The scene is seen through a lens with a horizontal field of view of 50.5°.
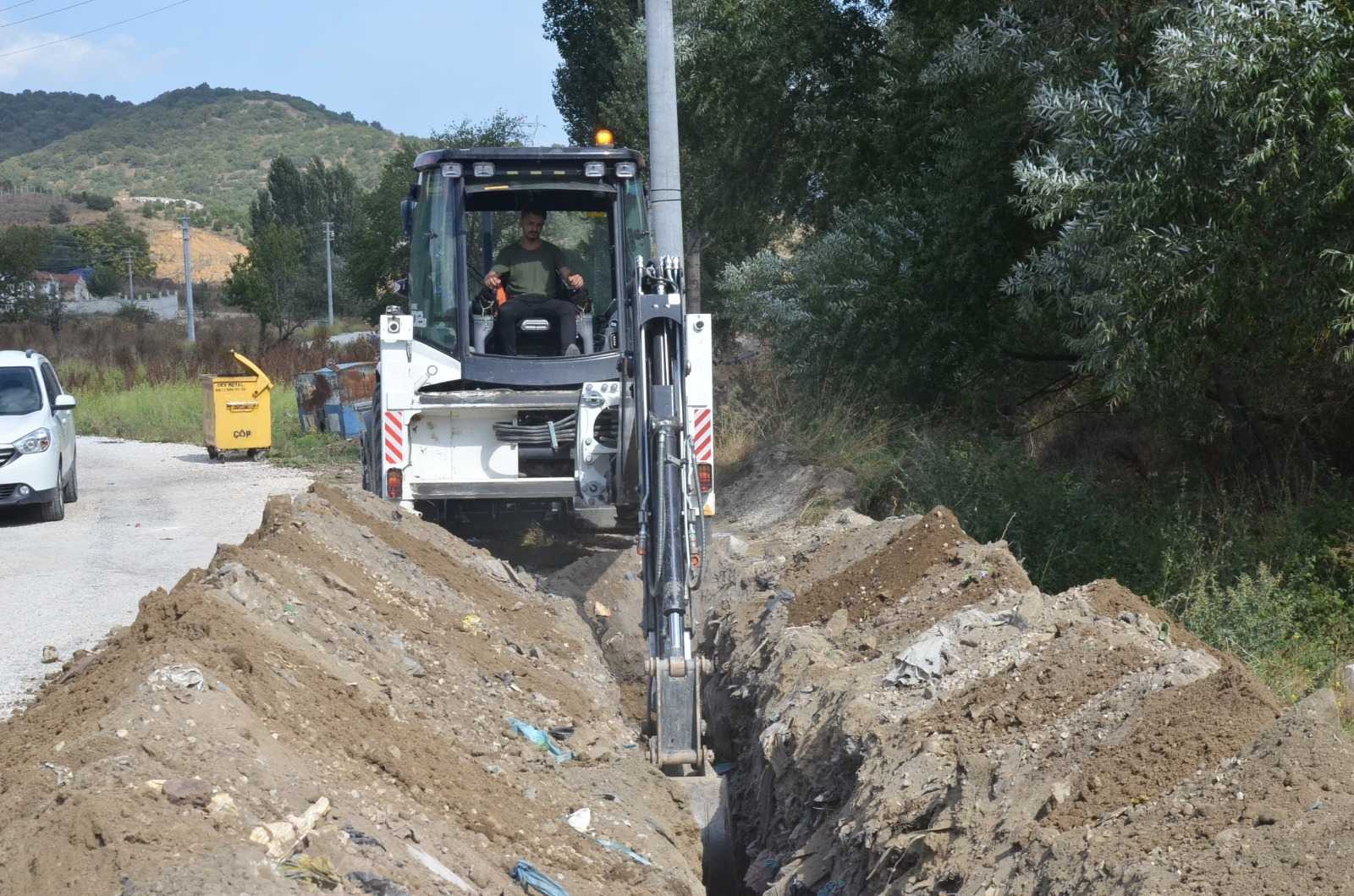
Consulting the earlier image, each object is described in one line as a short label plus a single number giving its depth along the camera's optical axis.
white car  14.98
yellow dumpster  22.22
